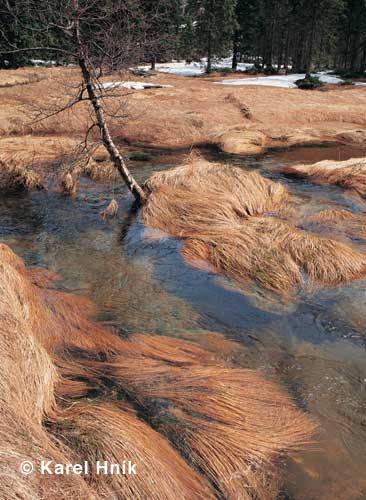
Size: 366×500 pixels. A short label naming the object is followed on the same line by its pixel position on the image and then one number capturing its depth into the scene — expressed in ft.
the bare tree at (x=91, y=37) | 26.23
